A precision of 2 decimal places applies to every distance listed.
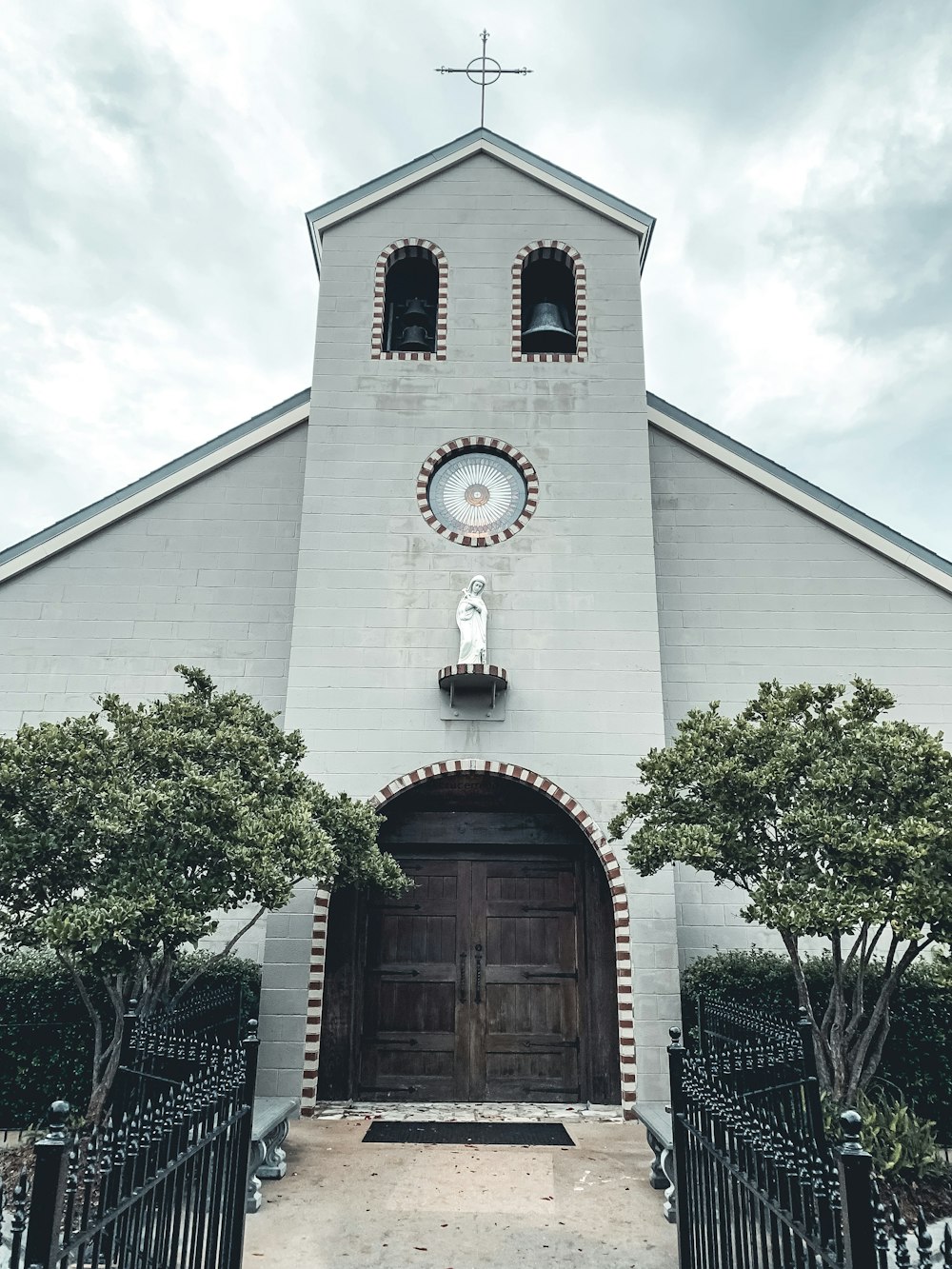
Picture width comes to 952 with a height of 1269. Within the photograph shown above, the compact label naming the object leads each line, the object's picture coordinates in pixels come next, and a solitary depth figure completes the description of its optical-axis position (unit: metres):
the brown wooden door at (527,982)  9.12
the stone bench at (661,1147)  5.97
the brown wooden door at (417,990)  9.13
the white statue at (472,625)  9.47
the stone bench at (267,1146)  6.02
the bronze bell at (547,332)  11.17
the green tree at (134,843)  6.27
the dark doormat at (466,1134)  7.52
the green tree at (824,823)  6.40
